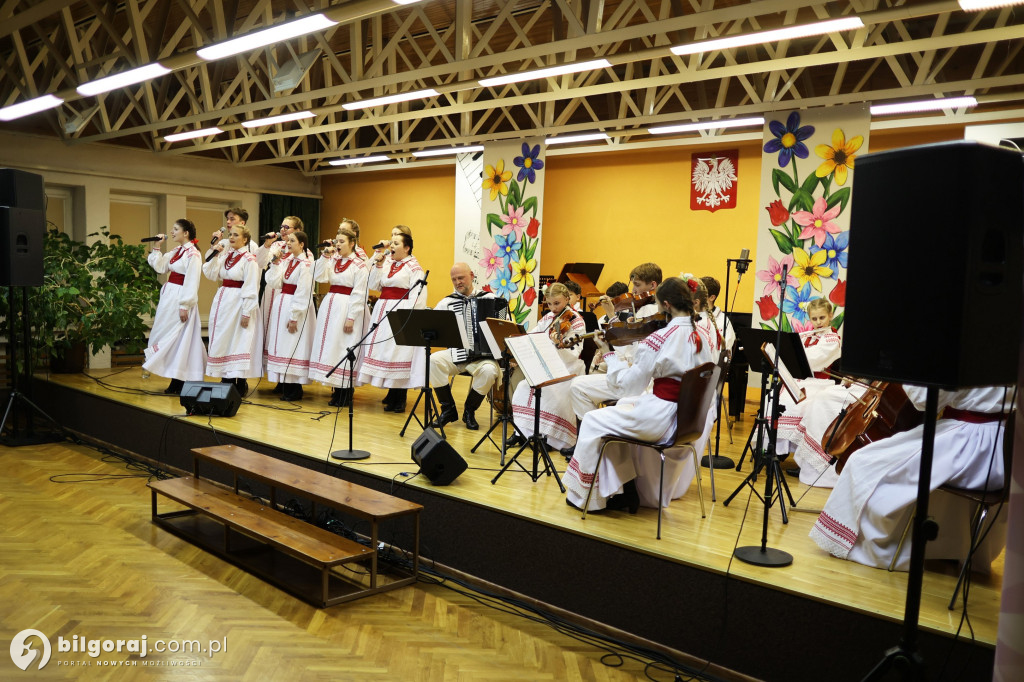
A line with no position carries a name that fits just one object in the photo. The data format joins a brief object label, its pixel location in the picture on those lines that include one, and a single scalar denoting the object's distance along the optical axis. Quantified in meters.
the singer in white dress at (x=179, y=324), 7.11
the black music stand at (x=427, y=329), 5.00
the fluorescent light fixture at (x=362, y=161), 11.58
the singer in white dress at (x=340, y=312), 6.89
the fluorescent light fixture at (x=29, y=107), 8.09
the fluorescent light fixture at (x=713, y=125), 8.18
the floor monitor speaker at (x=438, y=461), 4.30
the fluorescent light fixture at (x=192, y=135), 9.68
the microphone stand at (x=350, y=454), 4.88
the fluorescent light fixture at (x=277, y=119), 8.56
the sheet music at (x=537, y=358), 4.21
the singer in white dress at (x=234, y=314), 7.09
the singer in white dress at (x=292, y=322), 7.05
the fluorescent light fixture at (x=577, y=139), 9.26
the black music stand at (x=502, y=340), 4.86
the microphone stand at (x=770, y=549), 3.29
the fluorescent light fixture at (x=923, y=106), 6.90
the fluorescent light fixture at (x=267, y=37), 5.12
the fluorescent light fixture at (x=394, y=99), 7.22
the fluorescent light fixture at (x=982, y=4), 4.38
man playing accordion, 5.80
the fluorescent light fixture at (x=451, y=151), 10.49
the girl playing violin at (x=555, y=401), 5.12
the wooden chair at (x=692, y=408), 3.74
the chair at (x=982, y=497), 2.92
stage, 2.91
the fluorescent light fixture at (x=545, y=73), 5.95
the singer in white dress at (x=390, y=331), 6.61
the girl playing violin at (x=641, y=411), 3.82
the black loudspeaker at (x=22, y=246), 6.29
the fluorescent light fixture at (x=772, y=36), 4.85
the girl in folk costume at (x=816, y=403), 4.93
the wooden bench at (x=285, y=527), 3.83
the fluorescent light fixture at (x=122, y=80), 6.55
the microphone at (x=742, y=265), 5.52
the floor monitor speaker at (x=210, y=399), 6.13
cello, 3.50
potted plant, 7.72
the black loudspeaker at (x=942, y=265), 2.07
